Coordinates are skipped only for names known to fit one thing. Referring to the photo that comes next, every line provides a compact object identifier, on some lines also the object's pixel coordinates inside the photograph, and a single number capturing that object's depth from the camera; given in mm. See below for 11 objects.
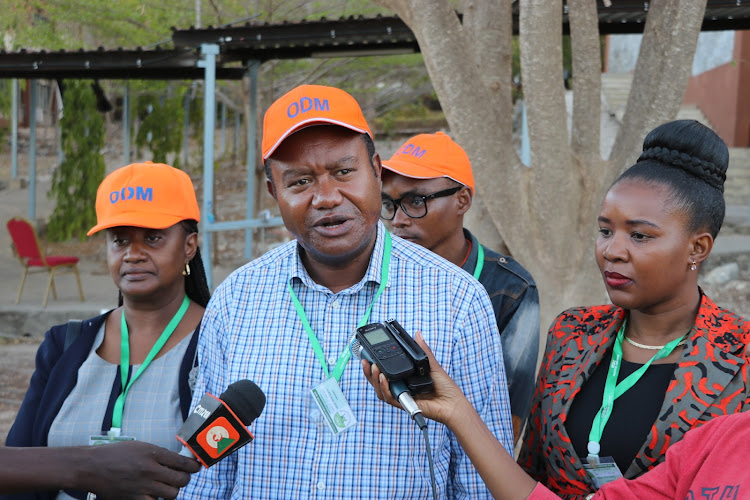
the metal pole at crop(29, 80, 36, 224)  15859
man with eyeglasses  3537
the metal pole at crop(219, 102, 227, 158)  23069
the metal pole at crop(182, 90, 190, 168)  18547
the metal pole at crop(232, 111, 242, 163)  20312
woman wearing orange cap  2656
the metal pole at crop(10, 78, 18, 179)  18625
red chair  11055
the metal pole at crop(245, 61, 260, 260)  11312
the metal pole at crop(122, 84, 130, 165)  16141
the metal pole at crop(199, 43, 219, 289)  9383
